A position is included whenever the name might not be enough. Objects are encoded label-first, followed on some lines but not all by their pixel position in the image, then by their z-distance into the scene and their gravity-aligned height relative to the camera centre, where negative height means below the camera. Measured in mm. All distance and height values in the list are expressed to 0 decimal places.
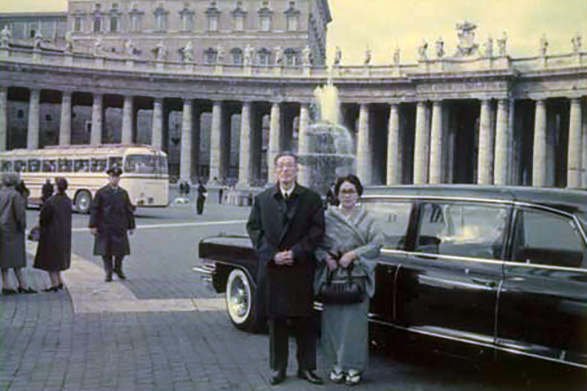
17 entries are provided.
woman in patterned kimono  7102 -782
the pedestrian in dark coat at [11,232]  12445 -879
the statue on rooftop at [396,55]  67406 +12644
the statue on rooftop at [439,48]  64750 +12717
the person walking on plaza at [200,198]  40312 -699
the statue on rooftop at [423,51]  64625 +12446
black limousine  6246 -708
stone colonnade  60156 +4737
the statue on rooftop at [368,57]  68088 +12561
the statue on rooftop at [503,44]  61962 +12738
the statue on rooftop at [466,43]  64250 +13251
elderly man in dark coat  7109 -660
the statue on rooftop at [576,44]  57219 +11982
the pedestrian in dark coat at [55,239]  12750 -1003
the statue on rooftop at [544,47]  59400 +12234
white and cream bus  38156 +661
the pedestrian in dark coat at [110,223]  14125 -774
